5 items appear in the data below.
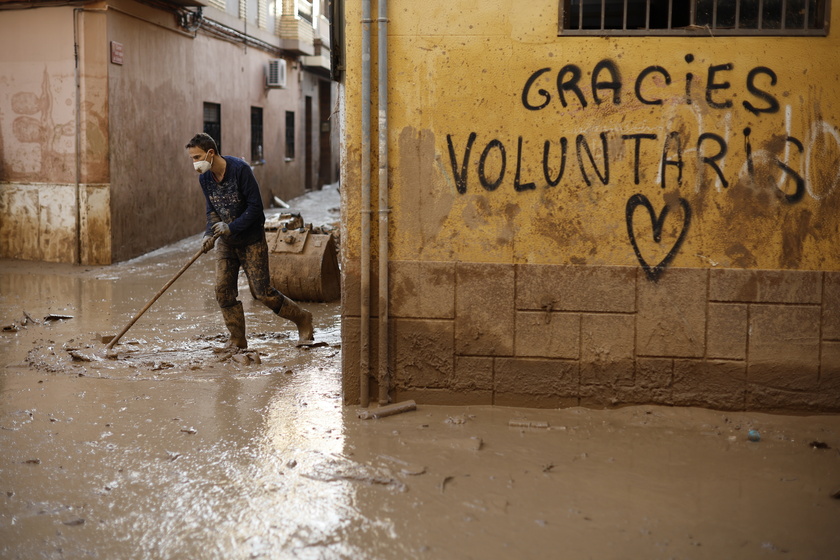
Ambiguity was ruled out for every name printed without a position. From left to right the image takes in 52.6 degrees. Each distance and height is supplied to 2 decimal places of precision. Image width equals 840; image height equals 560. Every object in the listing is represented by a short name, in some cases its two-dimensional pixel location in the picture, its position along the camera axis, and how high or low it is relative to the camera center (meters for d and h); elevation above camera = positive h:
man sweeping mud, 6.64 -0.45
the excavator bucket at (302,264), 8.76 -0.94
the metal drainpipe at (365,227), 5.03 -0.33
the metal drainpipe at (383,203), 5.05 -0.18
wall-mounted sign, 11.82 +1.66
